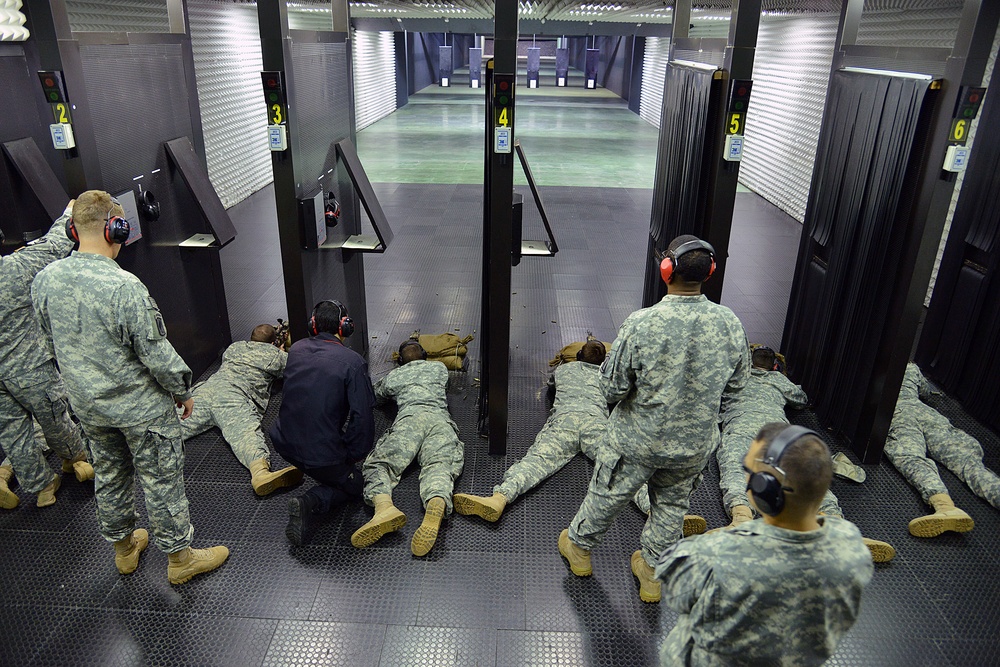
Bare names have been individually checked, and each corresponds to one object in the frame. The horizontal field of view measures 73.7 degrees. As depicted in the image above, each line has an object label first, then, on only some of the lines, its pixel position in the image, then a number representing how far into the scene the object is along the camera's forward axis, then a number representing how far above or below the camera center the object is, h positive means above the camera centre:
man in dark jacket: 3.59 -1.72
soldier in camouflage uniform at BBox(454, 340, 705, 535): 4.01 -2.24
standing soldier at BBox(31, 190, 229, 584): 2.97 -1.30
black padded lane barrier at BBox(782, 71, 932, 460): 4.22 -0.99
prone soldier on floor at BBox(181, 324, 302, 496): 4.26 -2.23
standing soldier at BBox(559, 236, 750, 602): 2.92 -1.30
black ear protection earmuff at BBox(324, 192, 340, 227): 5.01 -0.97
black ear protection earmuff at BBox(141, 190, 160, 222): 4.73 -0.92
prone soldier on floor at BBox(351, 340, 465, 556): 3.79 -2.26
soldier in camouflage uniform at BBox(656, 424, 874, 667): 1.83 -1.30
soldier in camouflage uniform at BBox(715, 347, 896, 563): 3.87 -2.11
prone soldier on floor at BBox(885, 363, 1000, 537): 3.92 -2.29
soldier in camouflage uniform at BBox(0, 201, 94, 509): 3.65 -1.71
